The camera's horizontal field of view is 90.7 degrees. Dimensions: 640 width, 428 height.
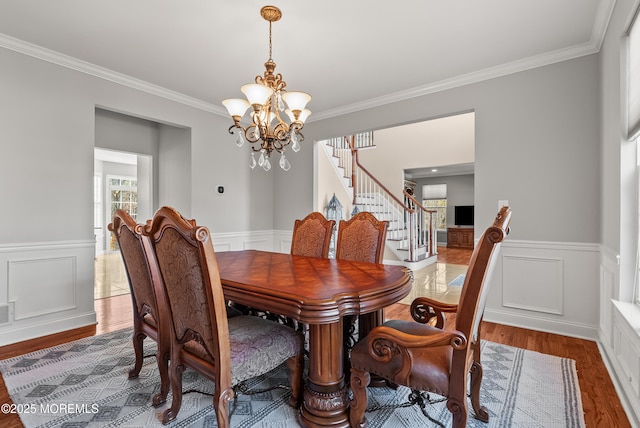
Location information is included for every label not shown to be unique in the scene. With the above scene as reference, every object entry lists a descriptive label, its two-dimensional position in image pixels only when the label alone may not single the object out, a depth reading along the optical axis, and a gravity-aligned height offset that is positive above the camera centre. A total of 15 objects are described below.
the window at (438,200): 10.73 +0.42
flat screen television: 9.95 -0.09
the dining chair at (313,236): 2.83 -0.23
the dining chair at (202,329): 1.24 -0.52
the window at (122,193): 8.29 +0.51
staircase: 6.20 +0.08
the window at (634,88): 1.79 +0.73
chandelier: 2.16 +0.76
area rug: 1.62 -1.07
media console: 9.76 -0.77
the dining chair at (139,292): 1.68 -0.46
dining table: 1.36 -0.42
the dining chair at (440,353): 1.17 -0.60
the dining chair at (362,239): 2.49 -0.22
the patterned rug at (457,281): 4.79 -1.09
